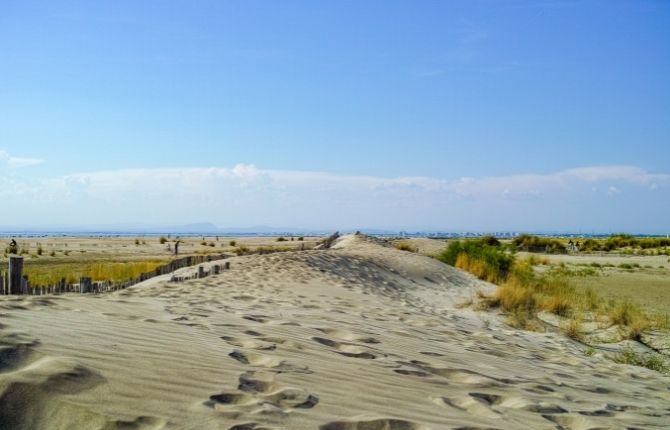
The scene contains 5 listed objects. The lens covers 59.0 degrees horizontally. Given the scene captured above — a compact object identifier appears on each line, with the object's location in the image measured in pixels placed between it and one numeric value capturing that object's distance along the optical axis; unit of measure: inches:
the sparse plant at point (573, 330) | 357.1
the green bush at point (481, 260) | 759.1
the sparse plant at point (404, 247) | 1042.1
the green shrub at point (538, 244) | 1724.0
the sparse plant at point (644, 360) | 279.7
